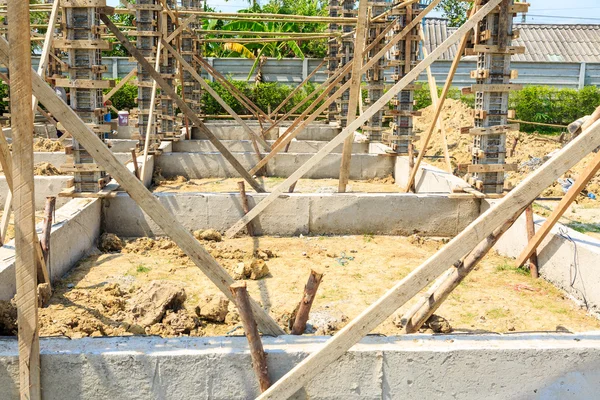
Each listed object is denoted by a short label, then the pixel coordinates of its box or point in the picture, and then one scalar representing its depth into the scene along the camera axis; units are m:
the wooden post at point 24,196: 2.90
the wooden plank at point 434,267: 2.98
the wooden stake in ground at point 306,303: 3.44
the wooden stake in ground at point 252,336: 3.11
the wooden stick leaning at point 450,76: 6.86
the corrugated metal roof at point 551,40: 28.05
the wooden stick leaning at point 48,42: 5.68
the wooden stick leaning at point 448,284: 3.66
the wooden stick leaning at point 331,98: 8.12
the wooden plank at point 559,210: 4.90
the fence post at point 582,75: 23.89
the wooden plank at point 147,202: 3.15
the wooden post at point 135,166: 8.38
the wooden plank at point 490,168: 7.24
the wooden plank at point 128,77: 10.38
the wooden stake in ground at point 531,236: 5.88
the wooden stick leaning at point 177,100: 6.61
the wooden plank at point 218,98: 9.04
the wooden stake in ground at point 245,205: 7.10
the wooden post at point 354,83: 7.25
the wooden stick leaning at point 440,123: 8.19
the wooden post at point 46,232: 5.13
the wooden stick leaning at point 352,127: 6.41
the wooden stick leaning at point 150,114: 8.33
